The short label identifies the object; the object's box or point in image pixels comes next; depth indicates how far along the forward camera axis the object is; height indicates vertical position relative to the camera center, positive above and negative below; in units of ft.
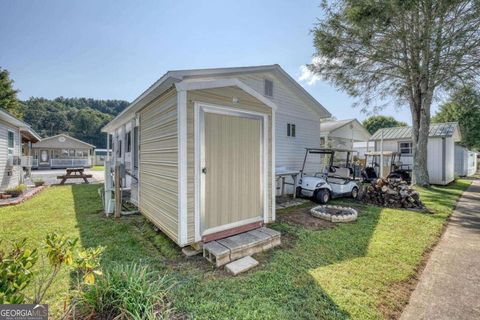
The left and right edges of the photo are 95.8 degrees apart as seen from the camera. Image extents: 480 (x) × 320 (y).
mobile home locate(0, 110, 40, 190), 29.09 +0.51
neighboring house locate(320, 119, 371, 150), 46.09 +5.31
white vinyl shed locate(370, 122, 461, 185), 40.42 +1.72
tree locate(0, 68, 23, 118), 68.74 +19.84
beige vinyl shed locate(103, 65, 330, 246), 11.34 -0.04
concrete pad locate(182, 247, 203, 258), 11.39 -5.11
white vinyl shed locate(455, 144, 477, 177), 57.93 -1.34
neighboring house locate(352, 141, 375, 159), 71.68 +3.25
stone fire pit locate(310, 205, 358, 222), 17.49 -4.86
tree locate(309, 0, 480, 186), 28.63 +15.51
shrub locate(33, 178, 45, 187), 36.32 -4.79
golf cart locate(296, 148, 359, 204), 23.80 -3.15
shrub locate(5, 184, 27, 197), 25.70 -4.37
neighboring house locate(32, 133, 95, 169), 94.38 +0.69
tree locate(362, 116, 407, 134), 143.23 +22.77
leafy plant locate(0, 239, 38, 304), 4.56 -2.62
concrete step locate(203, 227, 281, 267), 10.49 -4.64
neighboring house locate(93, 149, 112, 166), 125.35 -3.05
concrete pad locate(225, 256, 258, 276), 9.80 -5.15
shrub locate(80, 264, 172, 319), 6.42 -4.47
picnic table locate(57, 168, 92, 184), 41.83 -4.26
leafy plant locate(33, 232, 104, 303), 5.47 -2.63
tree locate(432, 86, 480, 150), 33.76 +9.69
